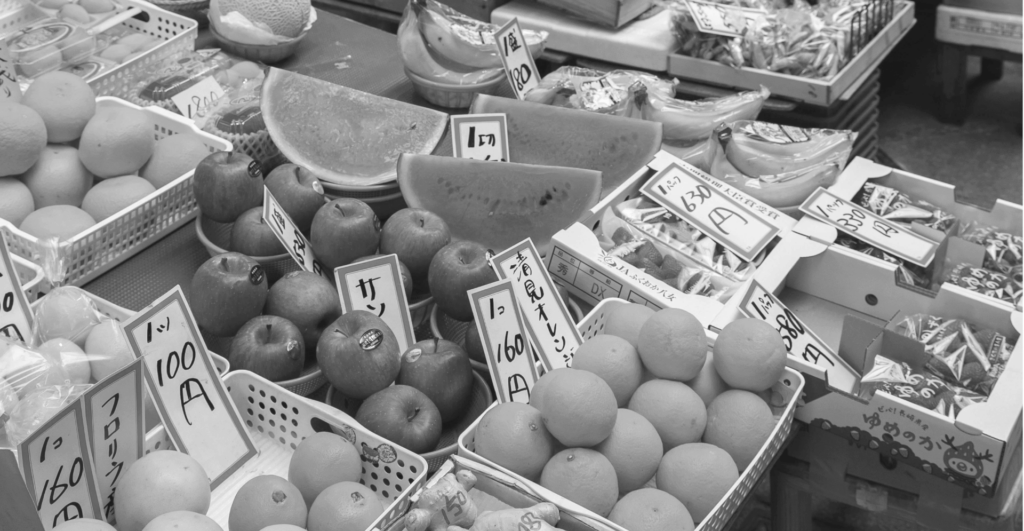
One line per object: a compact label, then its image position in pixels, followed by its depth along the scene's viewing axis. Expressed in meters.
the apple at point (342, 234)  1.71
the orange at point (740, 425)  1.38
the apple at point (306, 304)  1.59
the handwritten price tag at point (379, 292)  1.54
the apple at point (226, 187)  1.81
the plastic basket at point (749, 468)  1.21
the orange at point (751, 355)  1.43
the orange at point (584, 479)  1.23
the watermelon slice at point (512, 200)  2.02
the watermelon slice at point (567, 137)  2.27
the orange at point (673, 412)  1.37
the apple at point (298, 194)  1.83
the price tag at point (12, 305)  1.46
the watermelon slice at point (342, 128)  2.14
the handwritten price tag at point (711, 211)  1.90
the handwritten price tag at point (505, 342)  1.44
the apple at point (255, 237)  1.75
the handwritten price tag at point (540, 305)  1.53
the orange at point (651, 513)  1.21
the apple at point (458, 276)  1.62
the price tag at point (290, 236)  1.64
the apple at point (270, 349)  1.50
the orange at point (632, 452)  1.30
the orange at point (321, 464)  1.27
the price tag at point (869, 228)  1.92
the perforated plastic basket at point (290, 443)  1.31
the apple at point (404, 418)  1.38
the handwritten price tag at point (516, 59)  2.38
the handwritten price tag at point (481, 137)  2.15
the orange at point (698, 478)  1.28
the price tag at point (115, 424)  1.16
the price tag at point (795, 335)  1.61
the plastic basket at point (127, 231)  1.72
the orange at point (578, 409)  1.25
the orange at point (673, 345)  1.41
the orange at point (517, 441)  1.28
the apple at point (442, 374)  1.47
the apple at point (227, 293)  1.56
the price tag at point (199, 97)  2.23
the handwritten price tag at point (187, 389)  1.28
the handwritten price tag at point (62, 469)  1.08
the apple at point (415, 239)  1.74
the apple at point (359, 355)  1.43
